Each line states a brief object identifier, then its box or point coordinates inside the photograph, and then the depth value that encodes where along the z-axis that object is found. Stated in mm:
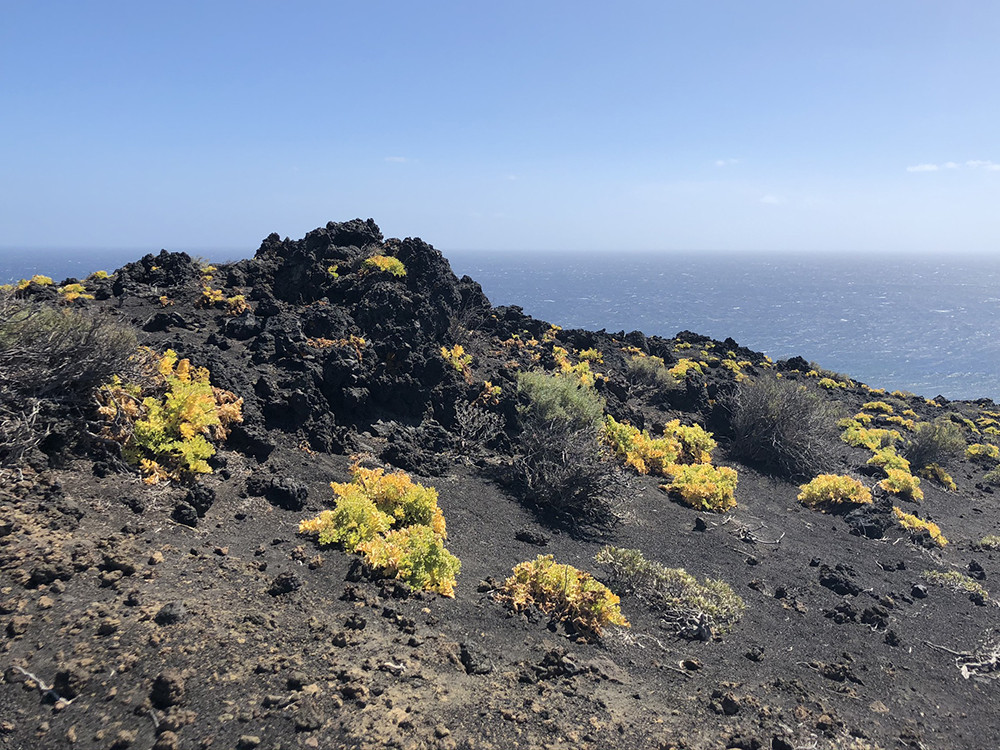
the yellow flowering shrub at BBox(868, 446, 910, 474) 14609
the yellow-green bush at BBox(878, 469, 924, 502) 12984
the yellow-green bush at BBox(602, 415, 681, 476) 11838
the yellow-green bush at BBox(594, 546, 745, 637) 6438
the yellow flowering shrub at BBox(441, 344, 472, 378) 12531
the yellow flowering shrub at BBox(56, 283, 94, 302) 10727
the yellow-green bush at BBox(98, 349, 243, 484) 6230
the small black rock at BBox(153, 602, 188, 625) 4059
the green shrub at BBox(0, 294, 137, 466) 5434
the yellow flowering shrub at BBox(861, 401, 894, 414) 21131
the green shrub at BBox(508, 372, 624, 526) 9320
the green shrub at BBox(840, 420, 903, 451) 16627
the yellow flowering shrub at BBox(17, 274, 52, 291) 10953
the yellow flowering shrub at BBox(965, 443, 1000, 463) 17344
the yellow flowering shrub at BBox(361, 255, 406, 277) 13758
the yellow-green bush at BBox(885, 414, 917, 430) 19500
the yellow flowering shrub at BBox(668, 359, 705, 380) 18370
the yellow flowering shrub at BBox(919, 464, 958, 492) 14852
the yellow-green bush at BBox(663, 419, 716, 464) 13102
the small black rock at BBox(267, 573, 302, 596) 4941
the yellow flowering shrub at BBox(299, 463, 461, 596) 5809
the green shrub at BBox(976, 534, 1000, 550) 10871
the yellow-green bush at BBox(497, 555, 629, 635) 5902
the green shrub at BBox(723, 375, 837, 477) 13660
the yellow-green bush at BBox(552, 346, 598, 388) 14089
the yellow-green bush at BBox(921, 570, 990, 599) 8727
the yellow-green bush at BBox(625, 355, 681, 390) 16822
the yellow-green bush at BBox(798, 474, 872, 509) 11852
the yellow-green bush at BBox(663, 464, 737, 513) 10578
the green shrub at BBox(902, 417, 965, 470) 15766
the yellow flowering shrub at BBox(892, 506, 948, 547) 10656
